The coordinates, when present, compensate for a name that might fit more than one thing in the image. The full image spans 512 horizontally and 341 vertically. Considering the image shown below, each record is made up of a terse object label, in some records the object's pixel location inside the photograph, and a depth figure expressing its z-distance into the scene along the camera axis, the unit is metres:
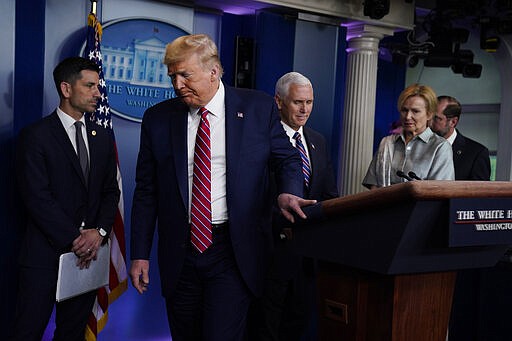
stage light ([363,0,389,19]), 4.77
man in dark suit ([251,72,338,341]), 2.87
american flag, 3.28
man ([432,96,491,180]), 4.11
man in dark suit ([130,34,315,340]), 1.96
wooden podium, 1.35
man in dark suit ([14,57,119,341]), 2.87
